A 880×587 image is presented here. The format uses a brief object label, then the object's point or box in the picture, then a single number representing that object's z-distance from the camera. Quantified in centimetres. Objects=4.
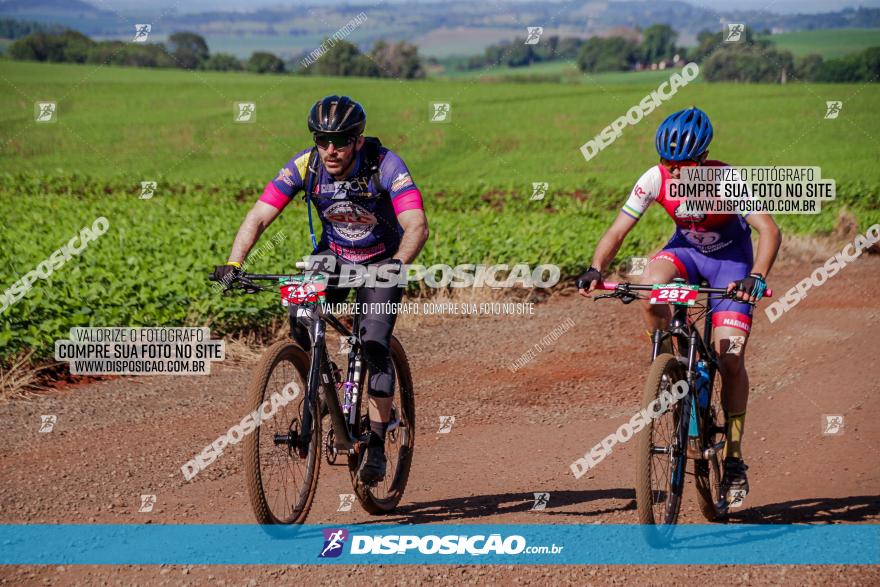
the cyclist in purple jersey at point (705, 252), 1318
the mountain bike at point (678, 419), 1195
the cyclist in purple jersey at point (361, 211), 1282
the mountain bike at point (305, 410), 1180
